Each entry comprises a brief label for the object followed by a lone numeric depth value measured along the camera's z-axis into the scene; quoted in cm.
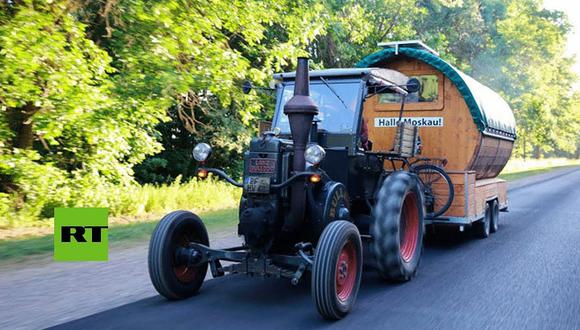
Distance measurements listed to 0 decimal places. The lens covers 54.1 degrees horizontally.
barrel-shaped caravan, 969
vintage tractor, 554
